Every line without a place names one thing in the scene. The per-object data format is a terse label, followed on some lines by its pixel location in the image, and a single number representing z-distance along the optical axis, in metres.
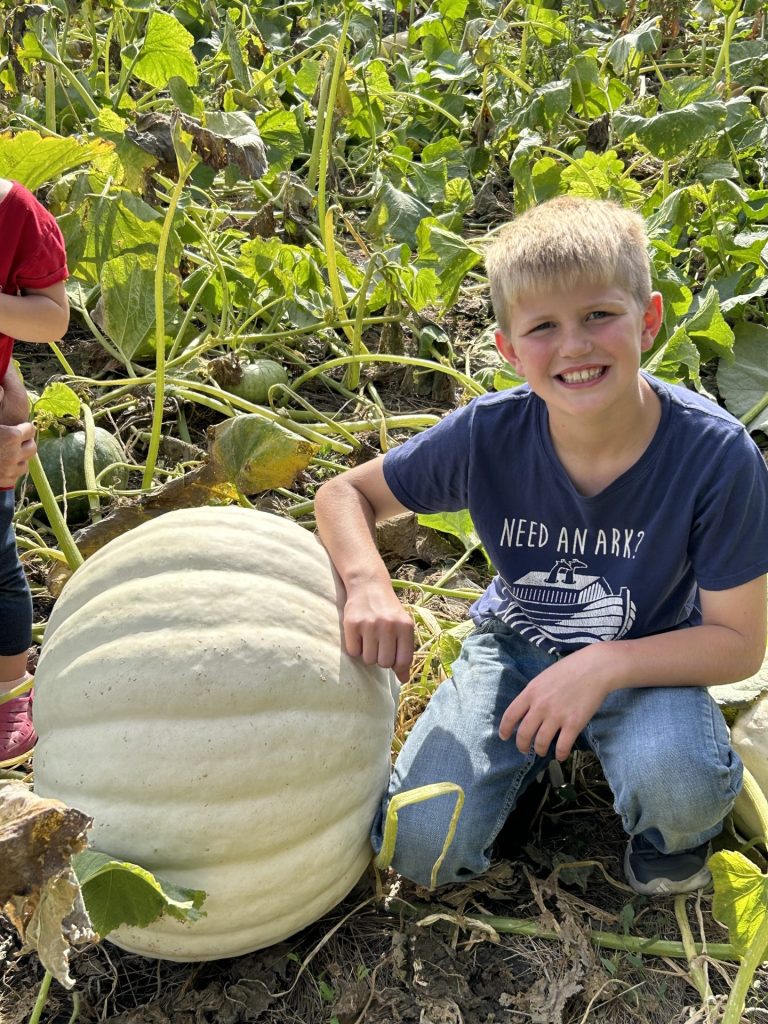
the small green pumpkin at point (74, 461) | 2.32
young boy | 1.52
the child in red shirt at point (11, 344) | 1.75
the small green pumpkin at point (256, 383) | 2.57
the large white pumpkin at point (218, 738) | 1.39
